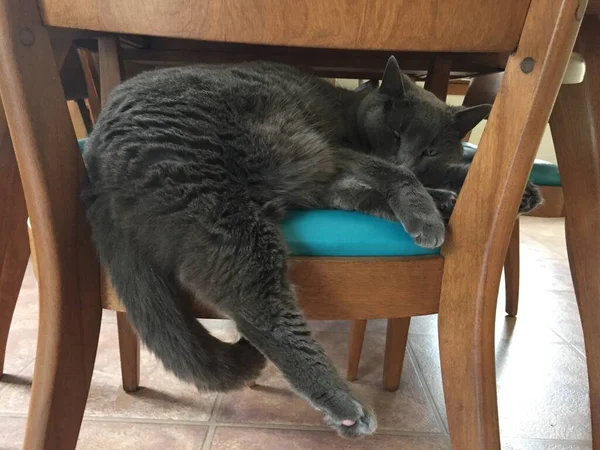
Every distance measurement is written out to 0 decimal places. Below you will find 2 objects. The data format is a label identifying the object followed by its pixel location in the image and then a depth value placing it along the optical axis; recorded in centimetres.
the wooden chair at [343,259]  51
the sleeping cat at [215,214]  63
